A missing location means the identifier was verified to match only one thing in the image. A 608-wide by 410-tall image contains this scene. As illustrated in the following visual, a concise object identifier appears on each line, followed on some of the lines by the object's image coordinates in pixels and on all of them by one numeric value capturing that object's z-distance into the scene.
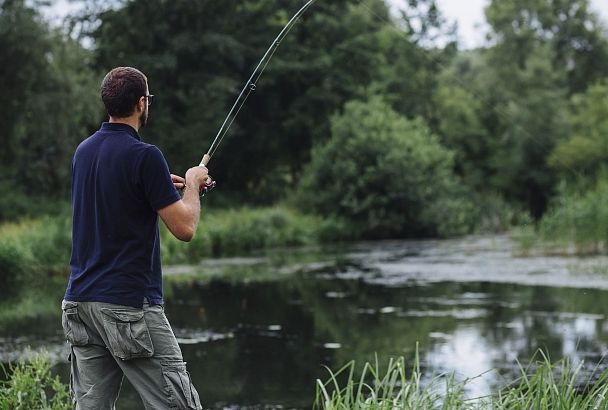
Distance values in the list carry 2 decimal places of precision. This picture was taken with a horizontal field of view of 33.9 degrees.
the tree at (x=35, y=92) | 28.33
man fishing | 3.86
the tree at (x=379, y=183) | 34.62
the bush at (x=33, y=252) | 17.66
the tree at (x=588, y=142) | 45.28
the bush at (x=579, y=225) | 21.06
